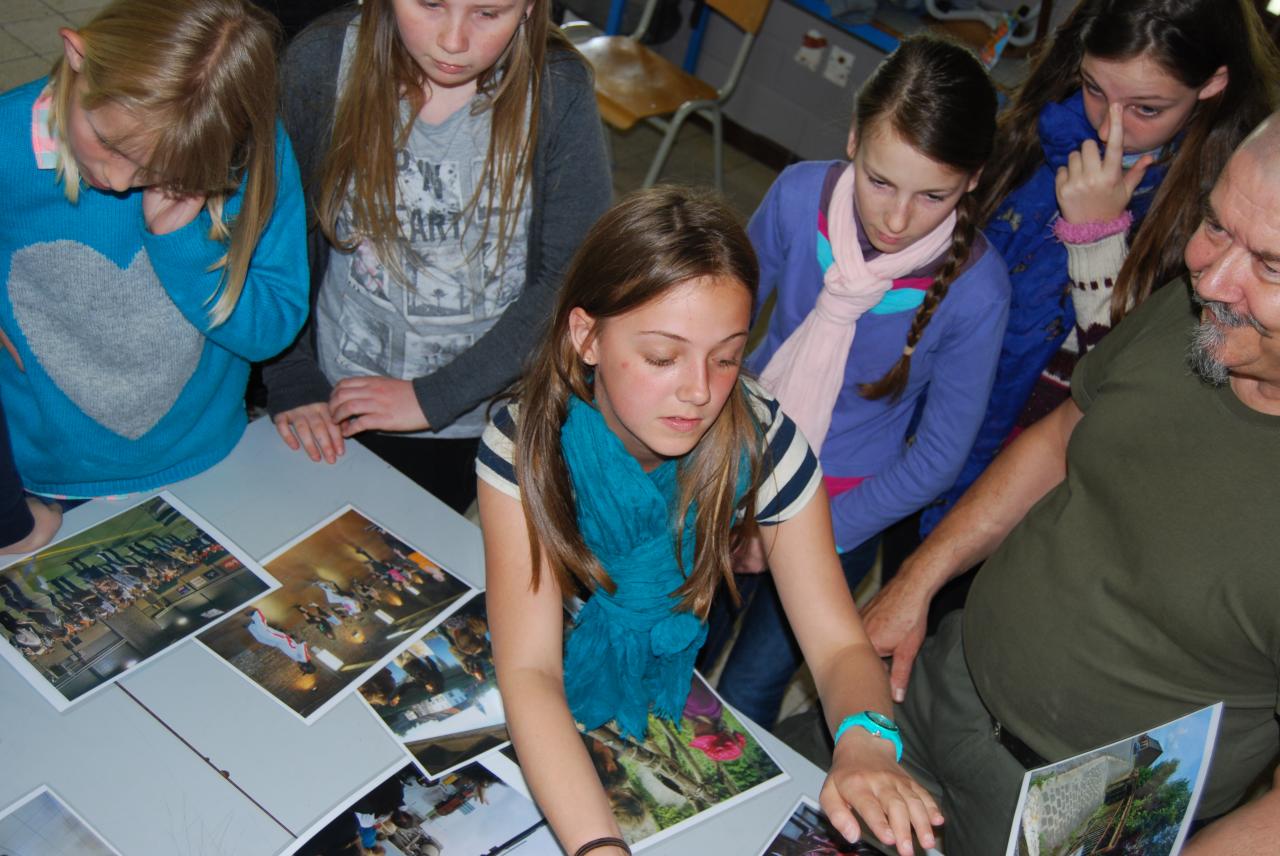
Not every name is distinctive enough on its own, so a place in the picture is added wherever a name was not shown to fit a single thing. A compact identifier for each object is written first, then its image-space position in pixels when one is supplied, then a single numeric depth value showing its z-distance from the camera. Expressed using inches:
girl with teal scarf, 51.8
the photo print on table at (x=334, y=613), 57.0
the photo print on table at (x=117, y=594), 55.1
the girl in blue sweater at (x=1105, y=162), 66.0
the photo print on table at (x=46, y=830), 48.0
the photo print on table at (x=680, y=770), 54.5
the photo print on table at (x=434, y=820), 50.7
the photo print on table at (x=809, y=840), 54.3
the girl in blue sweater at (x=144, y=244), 52.3
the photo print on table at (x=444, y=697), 55.4
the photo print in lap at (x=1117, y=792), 47.8
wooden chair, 149.4
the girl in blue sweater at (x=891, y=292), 65.0
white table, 49.9
